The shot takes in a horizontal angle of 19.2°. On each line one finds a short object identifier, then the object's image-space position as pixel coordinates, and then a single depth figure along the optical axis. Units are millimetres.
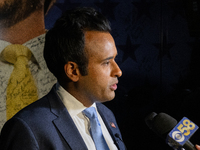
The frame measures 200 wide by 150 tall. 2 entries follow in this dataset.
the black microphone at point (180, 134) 1566
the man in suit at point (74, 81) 1583
